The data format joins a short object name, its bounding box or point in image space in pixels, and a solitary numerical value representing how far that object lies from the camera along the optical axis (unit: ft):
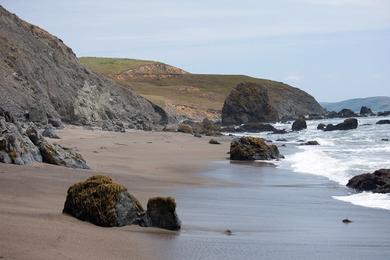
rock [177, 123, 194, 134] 163.12
